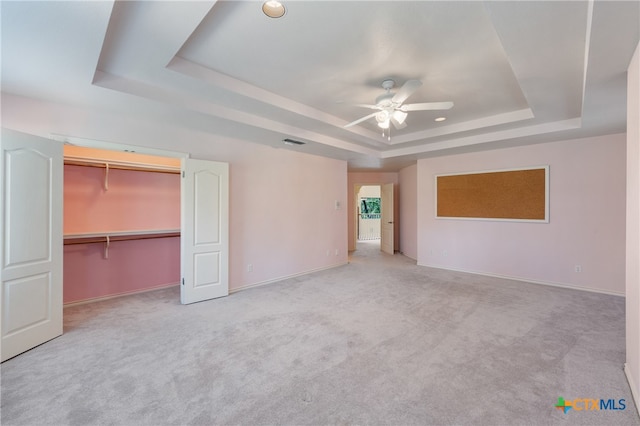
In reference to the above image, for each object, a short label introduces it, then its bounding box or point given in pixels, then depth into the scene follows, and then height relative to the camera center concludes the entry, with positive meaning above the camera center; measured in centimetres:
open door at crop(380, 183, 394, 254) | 803 -16
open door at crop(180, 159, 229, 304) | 380 -26
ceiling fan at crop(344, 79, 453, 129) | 265 +115
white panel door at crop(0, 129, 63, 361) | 242 -28
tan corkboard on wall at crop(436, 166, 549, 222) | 477 +38
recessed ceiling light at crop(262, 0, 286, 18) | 183 +145
